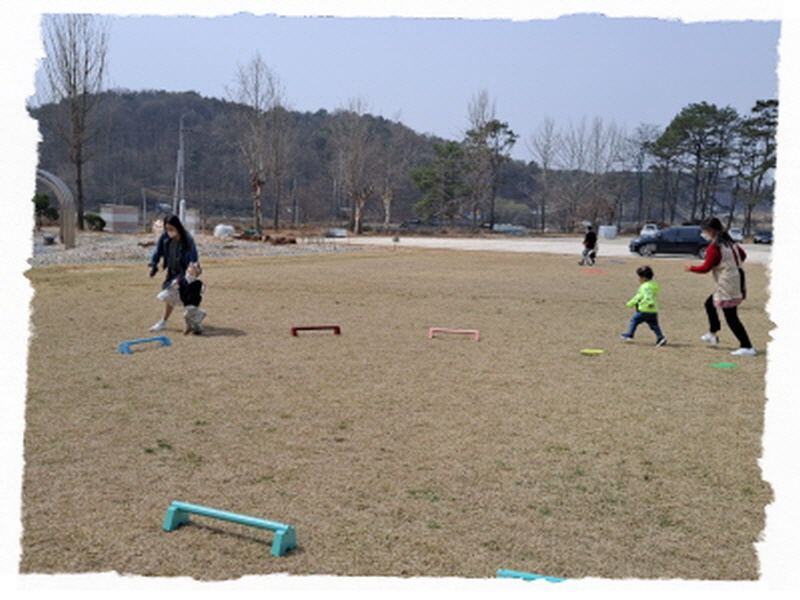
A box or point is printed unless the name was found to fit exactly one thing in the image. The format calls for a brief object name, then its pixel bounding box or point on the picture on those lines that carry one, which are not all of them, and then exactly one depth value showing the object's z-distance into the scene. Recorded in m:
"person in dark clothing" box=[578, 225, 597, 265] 28.38
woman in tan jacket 9.23
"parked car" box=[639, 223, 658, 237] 63.28
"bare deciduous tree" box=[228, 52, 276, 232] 48.72
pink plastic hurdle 9.98
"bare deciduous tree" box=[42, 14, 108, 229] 37.59
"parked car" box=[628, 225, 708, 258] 34.56
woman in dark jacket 9.63
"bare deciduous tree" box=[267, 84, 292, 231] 53.84
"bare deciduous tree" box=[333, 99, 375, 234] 66.06
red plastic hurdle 9.73
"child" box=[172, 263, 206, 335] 9.56
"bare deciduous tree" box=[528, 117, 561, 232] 78.31
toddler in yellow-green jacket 9.95
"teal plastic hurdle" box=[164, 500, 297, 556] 3.46
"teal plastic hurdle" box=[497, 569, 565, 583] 3.09
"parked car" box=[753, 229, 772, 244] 56.34
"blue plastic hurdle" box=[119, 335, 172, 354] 8.37
